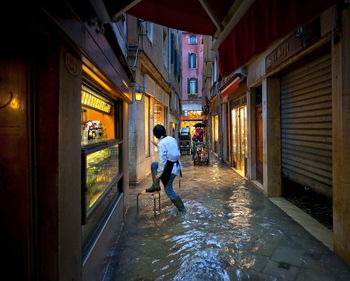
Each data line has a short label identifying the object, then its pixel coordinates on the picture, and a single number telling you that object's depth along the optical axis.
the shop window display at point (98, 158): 2.58
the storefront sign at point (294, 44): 3.77
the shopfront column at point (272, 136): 6.13
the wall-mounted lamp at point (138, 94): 7.81
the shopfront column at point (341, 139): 3.01
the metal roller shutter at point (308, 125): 4.07
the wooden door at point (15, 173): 1.63
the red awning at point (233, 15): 2.50
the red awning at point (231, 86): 8.90
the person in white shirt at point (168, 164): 4.89
